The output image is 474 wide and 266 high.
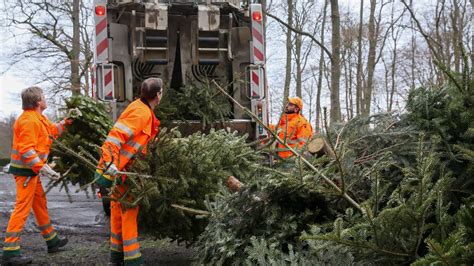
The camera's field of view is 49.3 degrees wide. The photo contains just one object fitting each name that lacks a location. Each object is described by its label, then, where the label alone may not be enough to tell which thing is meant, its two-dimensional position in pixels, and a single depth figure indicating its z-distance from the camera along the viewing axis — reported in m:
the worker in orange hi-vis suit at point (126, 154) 4.02
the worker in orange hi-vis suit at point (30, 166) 4.94
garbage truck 6.99
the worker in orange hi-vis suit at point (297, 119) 7.01
